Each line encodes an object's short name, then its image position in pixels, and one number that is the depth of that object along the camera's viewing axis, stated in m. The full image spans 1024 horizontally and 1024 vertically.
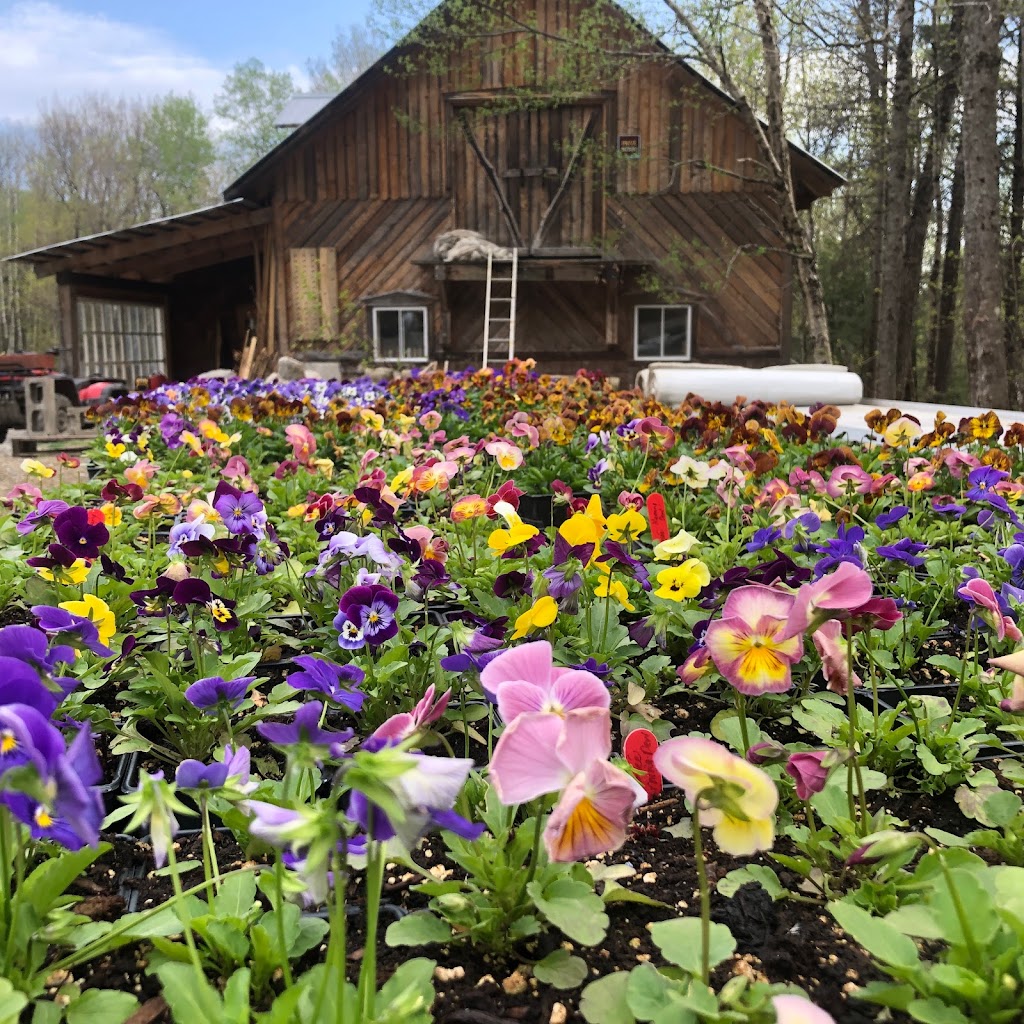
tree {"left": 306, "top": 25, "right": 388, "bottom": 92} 35.59
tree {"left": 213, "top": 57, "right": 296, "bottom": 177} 35.41
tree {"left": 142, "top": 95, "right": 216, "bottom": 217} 37.25
